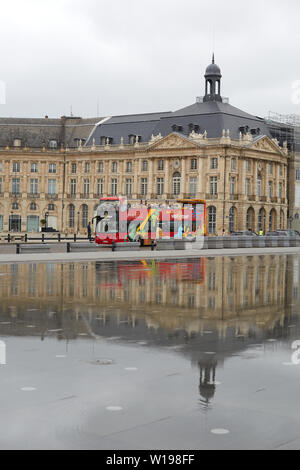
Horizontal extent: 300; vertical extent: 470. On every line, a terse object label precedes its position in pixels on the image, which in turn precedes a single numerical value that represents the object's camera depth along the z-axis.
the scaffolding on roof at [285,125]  109.81
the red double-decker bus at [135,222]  62.34
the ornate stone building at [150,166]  104.00
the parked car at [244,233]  84.88
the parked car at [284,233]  80.48
